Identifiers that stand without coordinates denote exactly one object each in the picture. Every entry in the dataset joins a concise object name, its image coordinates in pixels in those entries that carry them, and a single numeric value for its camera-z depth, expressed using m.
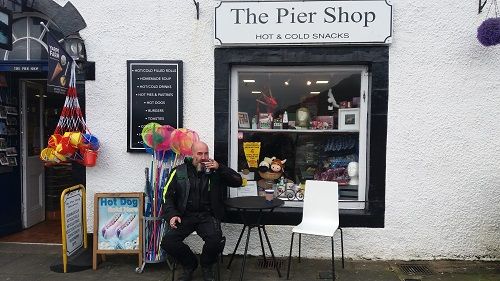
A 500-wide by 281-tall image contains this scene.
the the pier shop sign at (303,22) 4.77
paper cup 4.51
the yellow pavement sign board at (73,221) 4.53
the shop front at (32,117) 5.09
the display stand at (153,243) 4.62
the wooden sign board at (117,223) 4.66
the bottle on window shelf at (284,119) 5.33
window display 5.18
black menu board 4.99
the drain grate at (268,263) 4.78
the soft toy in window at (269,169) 5.32
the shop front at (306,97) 4.84
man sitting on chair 4.21
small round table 4.34
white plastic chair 4.71
